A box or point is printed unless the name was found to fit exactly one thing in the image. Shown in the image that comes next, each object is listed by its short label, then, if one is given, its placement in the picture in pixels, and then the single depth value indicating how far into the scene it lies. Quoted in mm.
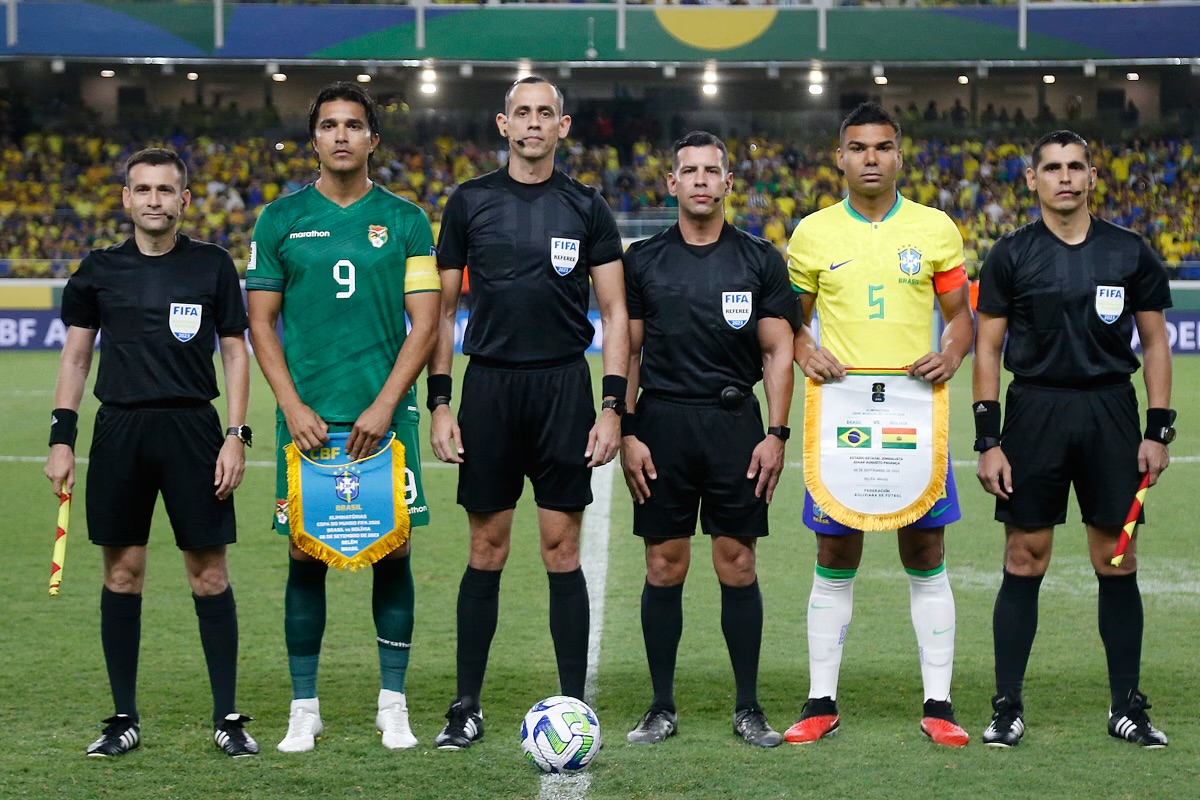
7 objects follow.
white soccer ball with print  8867
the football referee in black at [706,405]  9609
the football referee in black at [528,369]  9531
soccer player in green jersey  9336
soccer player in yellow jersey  9453
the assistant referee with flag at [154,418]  9266
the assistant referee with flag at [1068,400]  9422
